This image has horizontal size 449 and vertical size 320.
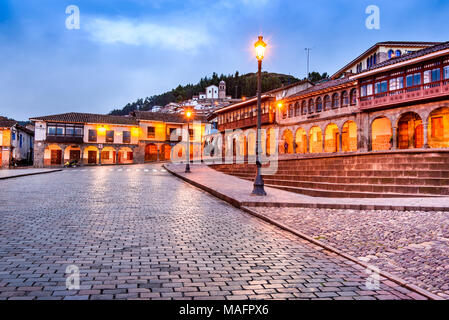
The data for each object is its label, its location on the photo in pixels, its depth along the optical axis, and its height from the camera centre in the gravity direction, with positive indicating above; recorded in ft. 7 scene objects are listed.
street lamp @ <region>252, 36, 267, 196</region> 35.09 +2.17
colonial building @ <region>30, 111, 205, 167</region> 147.23 +10.88
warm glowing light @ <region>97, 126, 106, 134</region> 154.81 +14.84
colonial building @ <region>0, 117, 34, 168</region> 139.54 +7.44
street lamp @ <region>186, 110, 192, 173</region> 74.13 +10.54
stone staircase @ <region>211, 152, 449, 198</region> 38.19 -2.19
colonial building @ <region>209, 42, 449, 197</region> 41.81 +8.40
